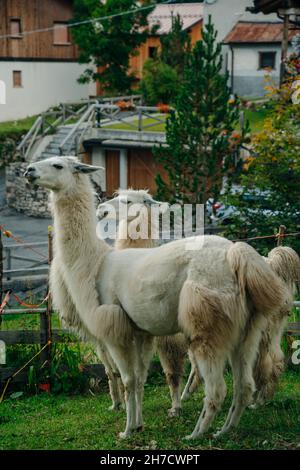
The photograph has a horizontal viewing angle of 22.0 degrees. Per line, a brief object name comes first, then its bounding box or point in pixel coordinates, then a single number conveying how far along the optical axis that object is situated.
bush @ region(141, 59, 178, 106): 32.75
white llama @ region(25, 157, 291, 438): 6.31
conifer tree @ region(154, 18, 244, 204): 17.59
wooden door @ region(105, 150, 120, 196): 30.50
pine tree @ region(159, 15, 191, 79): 33.59
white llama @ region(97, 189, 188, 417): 7.79
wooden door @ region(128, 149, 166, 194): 29.16
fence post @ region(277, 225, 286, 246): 9.25
